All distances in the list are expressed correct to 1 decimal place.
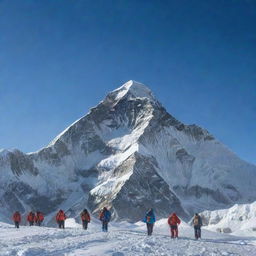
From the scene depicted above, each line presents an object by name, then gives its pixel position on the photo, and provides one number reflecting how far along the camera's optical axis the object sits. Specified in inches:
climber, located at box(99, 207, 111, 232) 1641.1
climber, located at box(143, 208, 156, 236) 1545.3
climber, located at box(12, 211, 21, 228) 1921.3
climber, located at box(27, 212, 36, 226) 2116.1
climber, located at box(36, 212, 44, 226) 2167.1
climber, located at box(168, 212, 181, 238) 1466.9
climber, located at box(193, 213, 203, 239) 1538.4
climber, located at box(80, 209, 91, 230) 1797.5
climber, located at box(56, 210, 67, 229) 1861.5
